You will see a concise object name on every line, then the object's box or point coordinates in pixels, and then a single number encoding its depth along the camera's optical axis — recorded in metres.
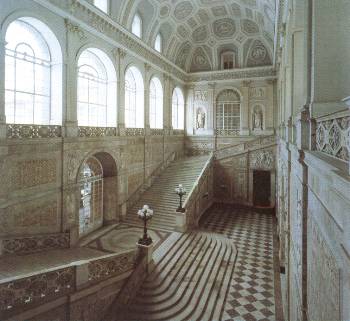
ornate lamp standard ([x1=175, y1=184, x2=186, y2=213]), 13.85
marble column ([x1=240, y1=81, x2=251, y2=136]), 23.11
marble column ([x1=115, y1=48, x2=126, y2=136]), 14.97
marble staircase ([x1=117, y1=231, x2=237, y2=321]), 8.55
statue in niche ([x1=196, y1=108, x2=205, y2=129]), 24.58
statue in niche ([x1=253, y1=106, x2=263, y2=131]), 23.02
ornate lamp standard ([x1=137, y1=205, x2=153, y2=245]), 10.45
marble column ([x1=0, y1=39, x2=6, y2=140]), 9.03
